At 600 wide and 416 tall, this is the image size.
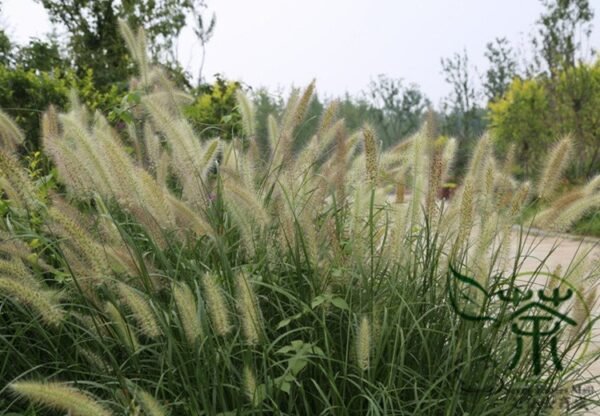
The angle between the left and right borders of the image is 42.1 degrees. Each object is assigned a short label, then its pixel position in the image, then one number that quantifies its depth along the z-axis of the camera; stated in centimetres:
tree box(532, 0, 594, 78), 1608
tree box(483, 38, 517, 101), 2477
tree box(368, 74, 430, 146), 2800
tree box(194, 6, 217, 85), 1419
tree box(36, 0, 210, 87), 1154
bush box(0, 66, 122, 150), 701
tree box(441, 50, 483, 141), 2444
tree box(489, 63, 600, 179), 1494
